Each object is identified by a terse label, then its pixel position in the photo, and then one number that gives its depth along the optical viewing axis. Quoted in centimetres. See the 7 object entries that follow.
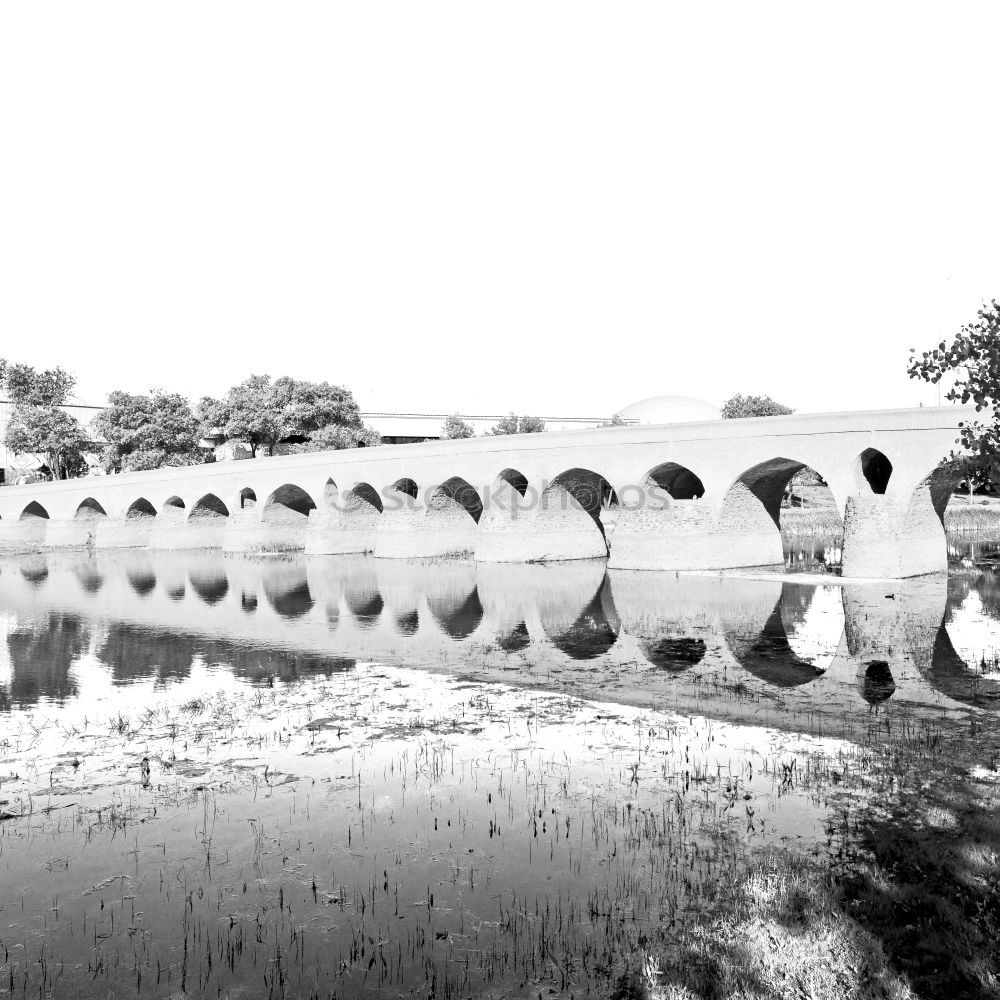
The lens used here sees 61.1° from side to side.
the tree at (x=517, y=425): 8700
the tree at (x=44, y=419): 7025
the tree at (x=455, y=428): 8719
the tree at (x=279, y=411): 6838
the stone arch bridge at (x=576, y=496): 2984
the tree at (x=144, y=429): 6838
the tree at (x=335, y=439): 6706
